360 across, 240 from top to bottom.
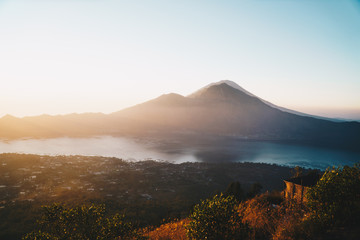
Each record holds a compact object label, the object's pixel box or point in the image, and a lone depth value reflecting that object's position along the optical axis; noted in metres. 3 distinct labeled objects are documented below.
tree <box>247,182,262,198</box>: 30.63
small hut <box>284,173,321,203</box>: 16.62
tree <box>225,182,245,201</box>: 28.13
